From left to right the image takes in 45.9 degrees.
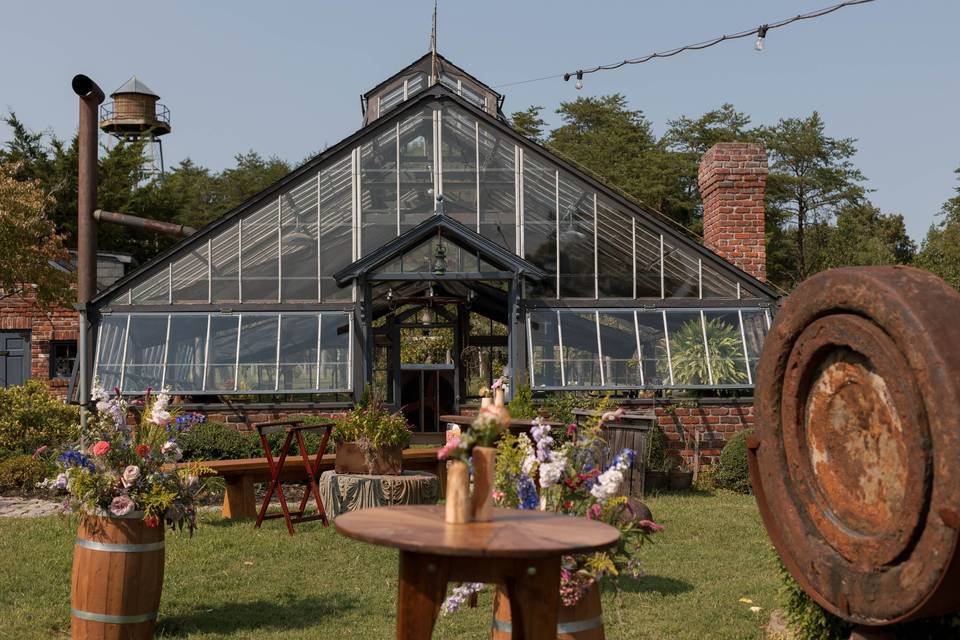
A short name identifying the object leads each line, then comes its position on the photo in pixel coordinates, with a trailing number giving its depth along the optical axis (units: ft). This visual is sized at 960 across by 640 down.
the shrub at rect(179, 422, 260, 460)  43.91
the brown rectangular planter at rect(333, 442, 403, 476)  35.06
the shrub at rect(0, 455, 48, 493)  44.75
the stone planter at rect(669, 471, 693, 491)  44.09
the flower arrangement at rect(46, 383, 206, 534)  20.10
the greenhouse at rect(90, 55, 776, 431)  48.70
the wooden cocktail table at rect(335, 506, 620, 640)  12.94
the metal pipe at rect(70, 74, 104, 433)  51.26
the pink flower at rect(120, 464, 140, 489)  20.17
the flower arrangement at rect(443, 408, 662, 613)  16.75
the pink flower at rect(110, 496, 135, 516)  19.86
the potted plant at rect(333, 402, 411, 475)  34.99
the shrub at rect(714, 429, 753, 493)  44.37
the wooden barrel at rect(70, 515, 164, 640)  19.92
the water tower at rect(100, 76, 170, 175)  126.93
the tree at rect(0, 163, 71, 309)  64.64
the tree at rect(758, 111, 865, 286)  146.75
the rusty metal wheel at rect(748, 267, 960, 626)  13.76
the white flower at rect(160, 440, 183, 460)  21.26
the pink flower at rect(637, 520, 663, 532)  18.04
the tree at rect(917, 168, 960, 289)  93.91
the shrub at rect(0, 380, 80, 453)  49.32
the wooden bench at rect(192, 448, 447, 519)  36.24
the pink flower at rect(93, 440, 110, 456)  20.40
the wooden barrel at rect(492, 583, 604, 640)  15.51
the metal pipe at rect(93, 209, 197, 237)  56.80
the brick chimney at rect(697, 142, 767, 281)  52.90
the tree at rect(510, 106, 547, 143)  141.79
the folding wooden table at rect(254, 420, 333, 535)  33.35
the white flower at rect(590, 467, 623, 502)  16.25
